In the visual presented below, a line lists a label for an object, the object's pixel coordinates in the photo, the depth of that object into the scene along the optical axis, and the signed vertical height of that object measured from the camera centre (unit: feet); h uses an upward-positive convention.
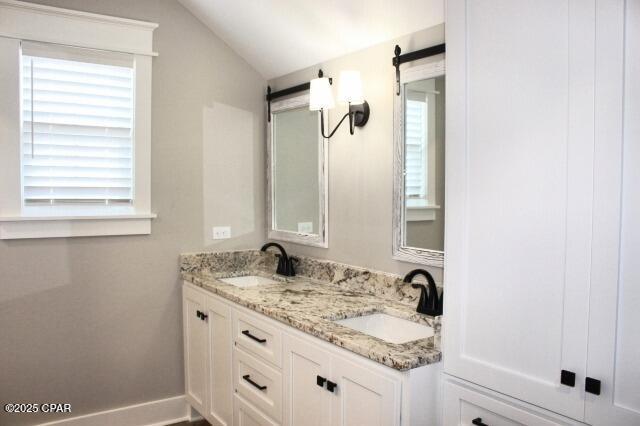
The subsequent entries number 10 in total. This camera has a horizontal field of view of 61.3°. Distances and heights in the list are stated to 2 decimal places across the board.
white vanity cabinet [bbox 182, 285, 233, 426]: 9.26 -2.98
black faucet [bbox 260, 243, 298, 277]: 10.64 -1.40
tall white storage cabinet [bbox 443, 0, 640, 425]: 4.13 -0.07
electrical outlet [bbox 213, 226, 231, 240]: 11.39 -0.81
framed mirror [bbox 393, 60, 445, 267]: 7.78 +0.43
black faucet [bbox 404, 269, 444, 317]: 7.32 -1.43
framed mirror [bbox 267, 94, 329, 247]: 10.24 +0.39
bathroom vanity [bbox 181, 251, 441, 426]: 5.73 -1.97
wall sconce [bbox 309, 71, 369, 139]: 8.45 +1.59
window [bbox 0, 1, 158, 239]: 9.44 +1.29
